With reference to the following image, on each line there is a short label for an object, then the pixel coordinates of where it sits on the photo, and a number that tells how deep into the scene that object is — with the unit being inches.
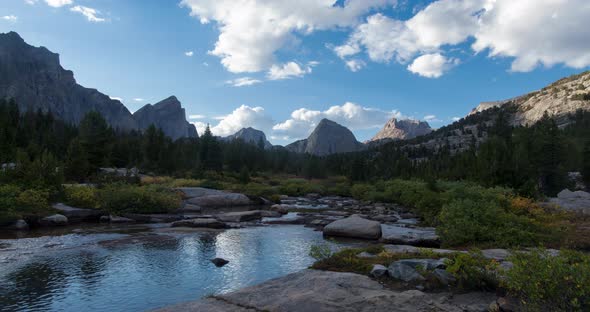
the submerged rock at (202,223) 1020.2
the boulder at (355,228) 871.1
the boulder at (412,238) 748.0
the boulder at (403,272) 386.9
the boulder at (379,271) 410.9
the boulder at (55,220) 973.2
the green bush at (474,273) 352.5
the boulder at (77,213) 1059.9
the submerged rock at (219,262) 616.2
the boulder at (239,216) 1161.3
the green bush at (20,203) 935.0
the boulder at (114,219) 1092.5
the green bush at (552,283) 256.7
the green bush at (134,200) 1210.0
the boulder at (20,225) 919.2
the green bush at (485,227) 636.1
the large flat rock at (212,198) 1614.5
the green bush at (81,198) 1194.0
